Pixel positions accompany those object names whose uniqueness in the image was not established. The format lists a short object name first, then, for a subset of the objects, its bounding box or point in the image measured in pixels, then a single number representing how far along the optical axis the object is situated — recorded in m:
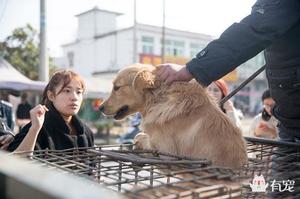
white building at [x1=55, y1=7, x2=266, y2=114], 29.03
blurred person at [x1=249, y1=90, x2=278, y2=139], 3.70
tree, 15.04
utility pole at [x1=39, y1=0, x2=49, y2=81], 8.22
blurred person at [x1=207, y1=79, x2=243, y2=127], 3.34
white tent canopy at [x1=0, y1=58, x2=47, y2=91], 8.38
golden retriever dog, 1.74
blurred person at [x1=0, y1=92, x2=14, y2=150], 2.20
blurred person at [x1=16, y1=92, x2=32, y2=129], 7.29
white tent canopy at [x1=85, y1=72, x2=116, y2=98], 15.25
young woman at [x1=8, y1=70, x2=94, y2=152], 2.00
